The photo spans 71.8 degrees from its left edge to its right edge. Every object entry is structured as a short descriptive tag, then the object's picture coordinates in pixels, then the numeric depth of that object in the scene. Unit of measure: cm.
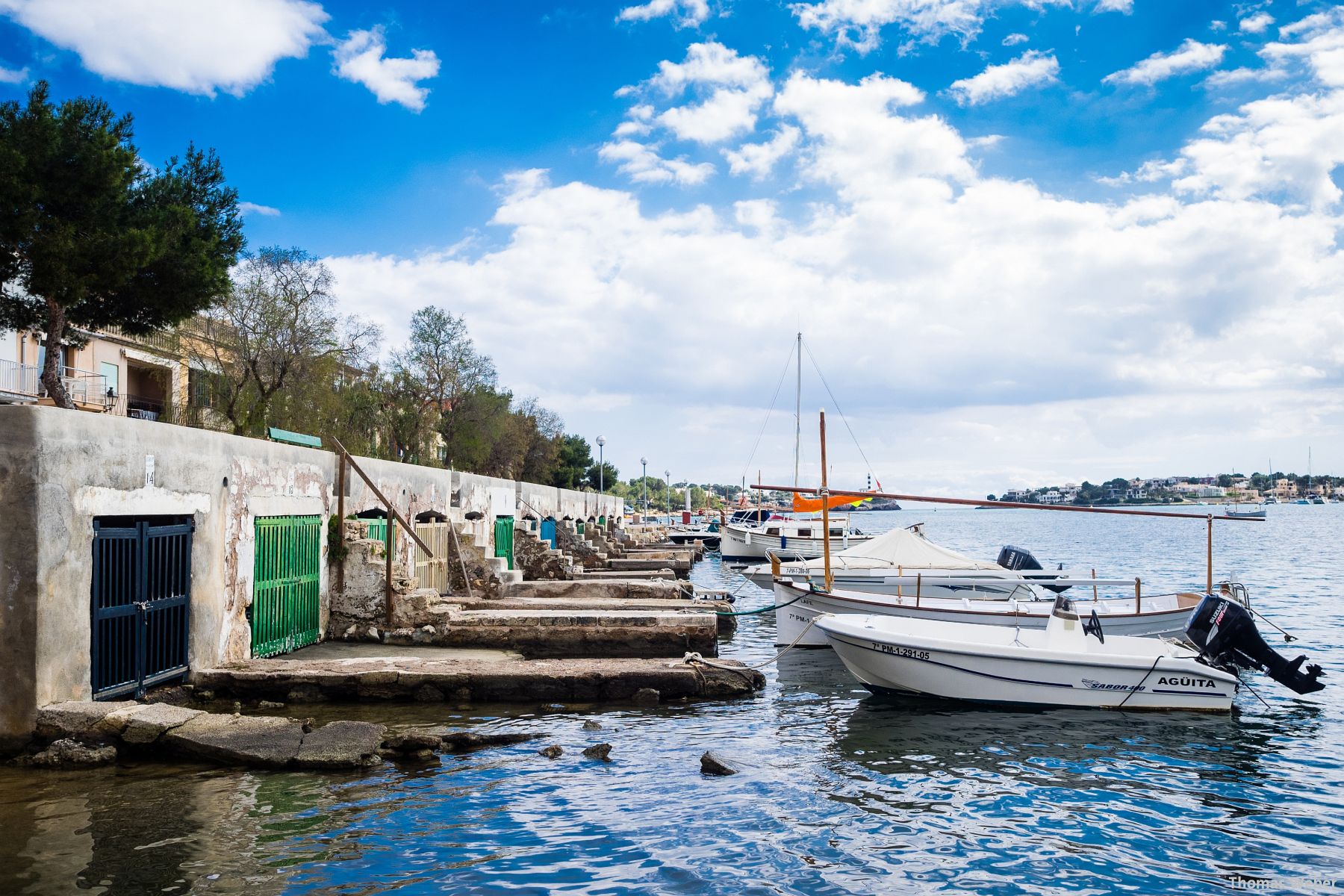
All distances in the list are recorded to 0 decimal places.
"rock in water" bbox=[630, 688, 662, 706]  1219
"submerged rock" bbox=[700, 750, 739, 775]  929
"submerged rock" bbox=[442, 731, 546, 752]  980
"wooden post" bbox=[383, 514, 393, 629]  1463
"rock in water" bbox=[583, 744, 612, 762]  966
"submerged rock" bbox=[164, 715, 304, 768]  864
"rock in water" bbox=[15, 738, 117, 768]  825
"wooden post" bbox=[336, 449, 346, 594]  1464
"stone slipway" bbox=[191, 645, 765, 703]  1145
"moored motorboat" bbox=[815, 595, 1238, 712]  1259
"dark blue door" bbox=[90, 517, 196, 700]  924
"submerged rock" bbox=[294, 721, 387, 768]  877
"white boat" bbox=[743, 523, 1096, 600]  2339
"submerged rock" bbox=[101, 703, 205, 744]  867
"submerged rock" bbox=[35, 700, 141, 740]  843
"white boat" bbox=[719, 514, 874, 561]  4219
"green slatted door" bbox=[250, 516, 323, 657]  1248
